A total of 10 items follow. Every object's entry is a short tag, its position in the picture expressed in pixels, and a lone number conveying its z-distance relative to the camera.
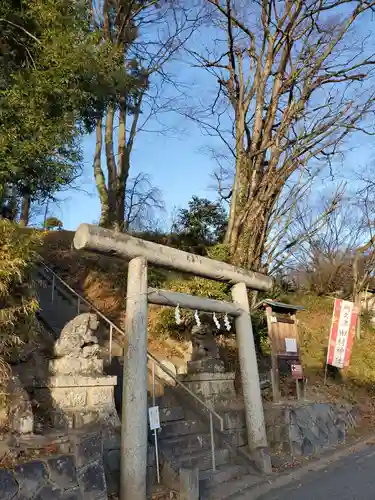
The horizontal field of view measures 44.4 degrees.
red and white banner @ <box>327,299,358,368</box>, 13.48
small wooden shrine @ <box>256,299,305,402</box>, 10.78
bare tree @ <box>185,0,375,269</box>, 13.34
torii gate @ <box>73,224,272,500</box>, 5.86
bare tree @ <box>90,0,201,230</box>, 16.14
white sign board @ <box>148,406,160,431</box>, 6.35
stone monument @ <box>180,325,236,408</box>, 9.26
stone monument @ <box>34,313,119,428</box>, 6.14
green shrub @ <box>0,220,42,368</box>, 5.96
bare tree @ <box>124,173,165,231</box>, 24.11
